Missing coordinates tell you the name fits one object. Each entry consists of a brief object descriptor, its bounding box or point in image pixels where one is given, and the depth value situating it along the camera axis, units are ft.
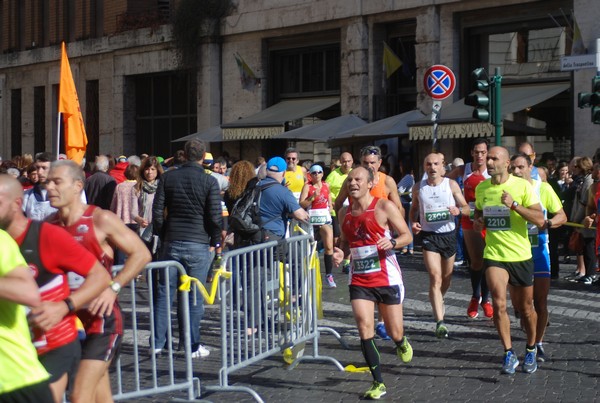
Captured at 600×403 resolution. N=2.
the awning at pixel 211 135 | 93.45
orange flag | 52.75
